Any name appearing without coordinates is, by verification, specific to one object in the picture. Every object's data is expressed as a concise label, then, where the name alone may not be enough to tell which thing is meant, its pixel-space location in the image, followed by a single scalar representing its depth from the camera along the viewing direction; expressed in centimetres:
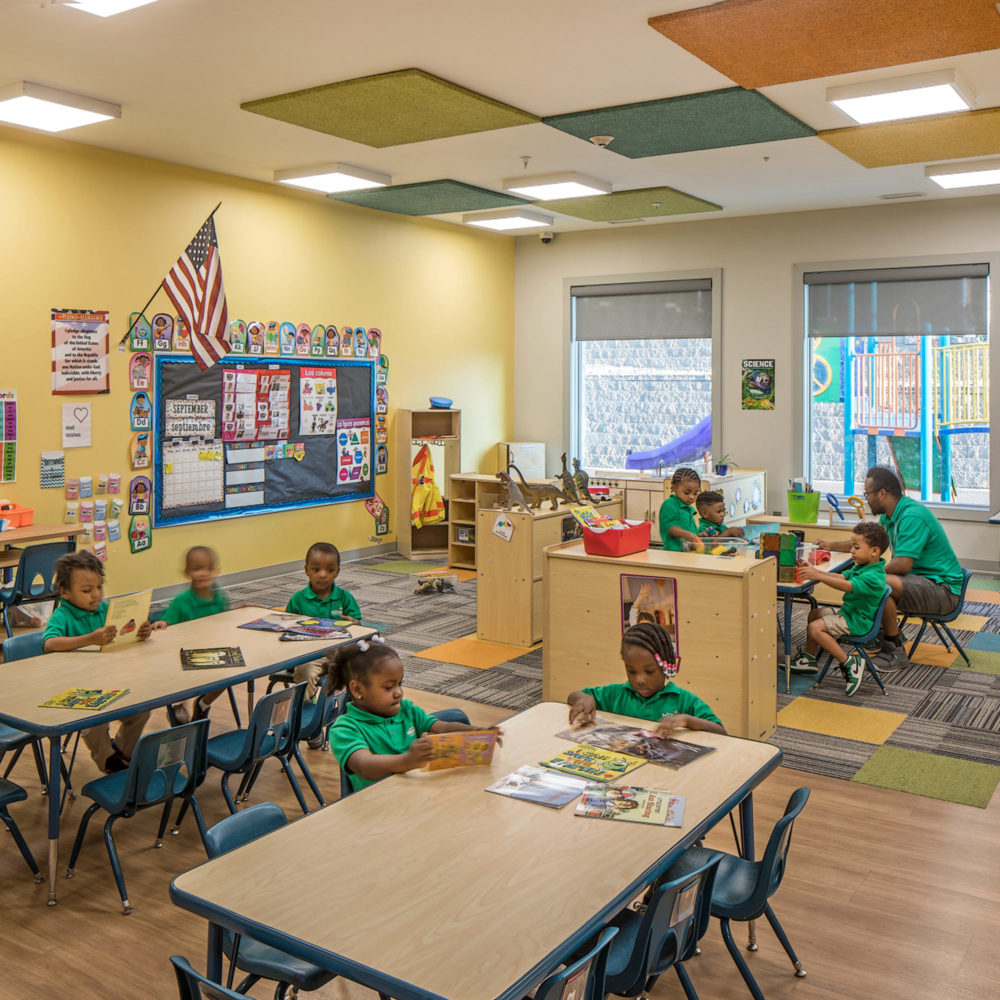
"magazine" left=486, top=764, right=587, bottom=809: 254
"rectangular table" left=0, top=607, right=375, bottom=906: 332
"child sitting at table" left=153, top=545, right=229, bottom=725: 471
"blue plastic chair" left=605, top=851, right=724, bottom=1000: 222
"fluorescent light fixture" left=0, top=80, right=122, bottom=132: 564
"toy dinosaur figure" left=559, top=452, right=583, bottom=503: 710
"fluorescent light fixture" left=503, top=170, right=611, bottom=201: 788
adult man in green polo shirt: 626
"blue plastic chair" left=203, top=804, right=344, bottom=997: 228
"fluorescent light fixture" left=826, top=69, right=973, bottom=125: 534
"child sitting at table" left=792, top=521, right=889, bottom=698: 569
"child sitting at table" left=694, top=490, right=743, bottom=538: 647
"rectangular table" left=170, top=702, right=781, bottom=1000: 184
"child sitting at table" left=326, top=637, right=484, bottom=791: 278
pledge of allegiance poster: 714
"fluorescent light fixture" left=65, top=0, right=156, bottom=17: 410
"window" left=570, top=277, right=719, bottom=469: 1073
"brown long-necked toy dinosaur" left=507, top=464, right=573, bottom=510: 694
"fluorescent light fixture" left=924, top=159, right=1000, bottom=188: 761
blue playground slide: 1077
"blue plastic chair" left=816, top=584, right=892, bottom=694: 575
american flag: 788
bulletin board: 800
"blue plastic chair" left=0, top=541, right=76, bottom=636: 620
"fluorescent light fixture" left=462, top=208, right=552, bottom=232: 977
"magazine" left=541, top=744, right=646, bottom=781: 270
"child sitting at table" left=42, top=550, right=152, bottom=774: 423
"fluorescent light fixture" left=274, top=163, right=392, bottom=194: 770
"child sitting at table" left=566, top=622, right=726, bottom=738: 319
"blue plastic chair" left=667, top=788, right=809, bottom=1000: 256
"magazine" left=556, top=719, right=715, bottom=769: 280
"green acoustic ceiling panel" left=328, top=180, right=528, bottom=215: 848
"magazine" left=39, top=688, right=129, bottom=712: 339
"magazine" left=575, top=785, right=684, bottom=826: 243
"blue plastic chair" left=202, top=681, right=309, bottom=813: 369
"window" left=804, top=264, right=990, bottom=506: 927
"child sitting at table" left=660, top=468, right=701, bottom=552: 618
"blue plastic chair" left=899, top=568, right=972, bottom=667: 625
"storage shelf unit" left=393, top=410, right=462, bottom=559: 1005
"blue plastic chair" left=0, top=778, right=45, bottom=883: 338
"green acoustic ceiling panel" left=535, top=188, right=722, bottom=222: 884
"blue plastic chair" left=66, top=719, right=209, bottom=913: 329
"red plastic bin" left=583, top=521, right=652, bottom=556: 504
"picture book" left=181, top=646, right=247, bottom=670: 388
